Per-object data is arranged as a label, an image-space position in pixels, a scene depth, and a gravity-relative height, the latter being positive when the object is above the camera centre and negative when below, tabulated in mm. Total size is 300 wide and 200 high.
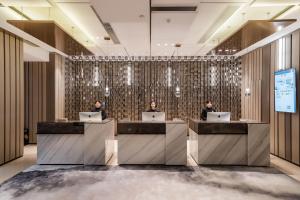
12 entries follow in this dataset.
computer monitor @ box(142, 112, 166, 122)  6090 -384
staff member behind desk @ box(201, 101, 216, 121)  6850 -305
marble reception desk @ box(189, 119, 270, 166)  5660 -964
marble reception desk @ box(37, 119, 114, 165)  5691 -963
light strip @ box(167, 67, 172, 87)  9984 +955
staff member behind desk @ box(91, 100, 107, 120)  7691 -209
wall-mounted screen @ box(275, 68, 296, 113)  5673 +231
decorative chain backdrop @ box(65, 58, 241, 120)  9836 +597
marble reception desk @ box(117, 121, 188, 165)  5750 -978
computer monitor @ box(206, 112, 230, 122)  5938 -395
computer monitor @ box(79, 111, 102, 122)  6043 -379
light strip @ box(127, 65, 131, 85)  9938 +1012
